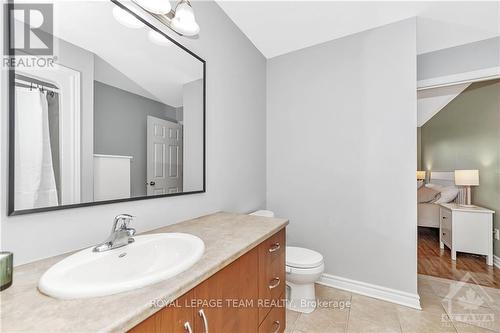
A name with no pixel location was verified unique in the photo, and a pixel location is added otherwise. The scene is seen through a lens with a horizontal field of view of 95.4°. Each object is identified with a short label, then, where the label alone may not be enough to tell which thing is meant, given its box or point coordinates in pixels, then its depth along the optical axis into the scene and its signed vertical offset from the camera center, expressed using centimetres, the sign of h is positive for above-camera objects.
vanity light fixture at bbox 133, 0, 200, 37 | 115 +84
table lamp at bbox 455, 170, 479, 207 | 302 -17
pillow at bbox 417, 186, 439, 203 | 397 -50
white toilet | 176 -86
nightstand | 270 -79
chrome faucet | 90 -28
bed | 364 -76
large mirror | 82 +27
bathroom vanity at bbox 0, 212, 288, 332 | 52 -35
